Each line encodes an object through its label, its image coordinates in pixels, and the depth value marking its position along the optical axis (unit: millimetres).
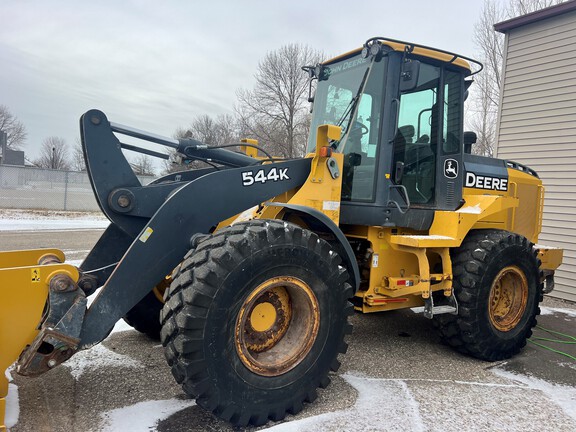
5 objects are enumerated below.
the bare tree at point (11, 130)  57281
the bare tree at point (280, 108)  26109
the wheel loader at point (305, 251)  2680
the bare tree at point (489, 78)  23266
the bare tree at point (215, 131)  36281
